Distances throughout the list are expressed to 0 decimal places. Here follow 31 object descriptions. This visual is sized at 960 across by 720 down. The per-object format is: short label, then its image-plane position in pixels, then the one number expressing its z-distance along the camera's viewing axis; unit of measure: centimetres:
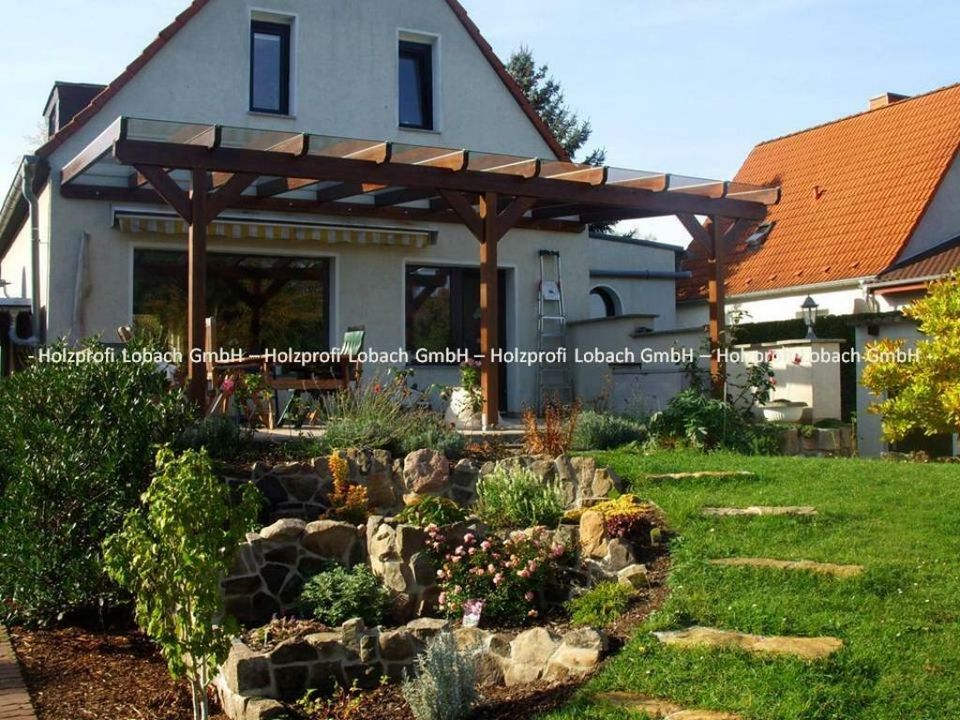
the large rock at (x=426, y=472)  1080
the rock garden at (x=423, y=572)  713
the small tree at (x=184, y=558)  627
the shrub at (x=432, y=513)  938
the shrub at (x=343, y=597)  859
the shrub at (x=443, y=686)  616
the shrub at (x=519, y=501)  972
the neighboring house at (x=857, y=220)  2309
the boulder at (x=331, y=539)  949
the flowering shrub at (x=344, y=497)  1050
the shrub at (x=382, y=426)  1134
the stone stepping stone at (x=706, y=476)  1016
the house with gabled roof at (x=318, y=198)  1325
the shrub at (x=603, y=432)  1215
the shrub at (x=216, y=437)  1075
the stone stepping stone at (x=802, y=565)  726
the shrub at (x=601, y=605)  730
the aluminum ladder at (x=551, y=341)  1805
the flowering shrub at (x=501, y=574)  823
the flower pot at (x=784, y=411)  1443
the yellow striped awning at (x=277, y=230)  1477
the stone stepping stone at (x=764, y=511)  883
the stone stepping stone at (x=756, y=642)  608
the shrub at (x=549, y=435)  1177
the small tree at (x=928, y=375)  1262
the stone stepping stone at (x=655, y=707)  551
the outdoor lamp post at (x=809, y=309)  1752
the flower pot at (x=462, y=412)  1436
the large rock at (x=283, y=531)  932
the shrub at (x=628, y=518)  866
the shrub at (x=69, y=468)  878
